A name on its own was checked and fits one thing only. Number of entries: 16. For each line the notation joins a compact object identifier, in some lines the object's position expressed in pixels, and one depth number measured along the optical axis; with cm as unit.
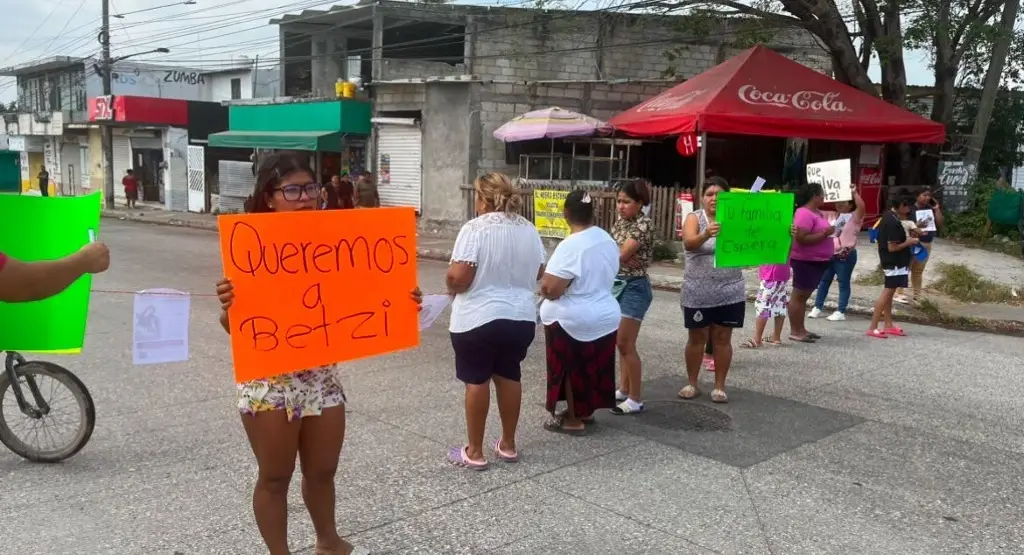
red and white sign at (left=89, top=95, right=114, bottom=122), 3165
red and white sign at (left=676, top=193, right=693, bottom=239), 746
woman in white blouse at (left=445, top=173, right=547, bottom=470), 450
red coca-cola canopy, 1502
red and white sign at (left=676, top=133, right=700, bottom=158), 1501
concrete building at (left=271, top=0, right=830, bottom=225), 2091
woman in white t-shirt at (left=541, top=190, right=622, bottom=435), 506
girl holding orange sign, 312
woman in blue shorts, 577
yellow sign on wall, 1613
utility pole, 3061
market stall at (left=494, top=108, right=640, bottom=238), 1839
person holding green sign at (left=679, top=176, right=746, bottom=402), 595
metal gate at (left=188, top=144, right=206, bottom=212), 3059
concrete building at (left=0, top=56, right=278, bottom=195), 3972
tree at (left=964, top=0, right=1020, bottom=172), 1691
